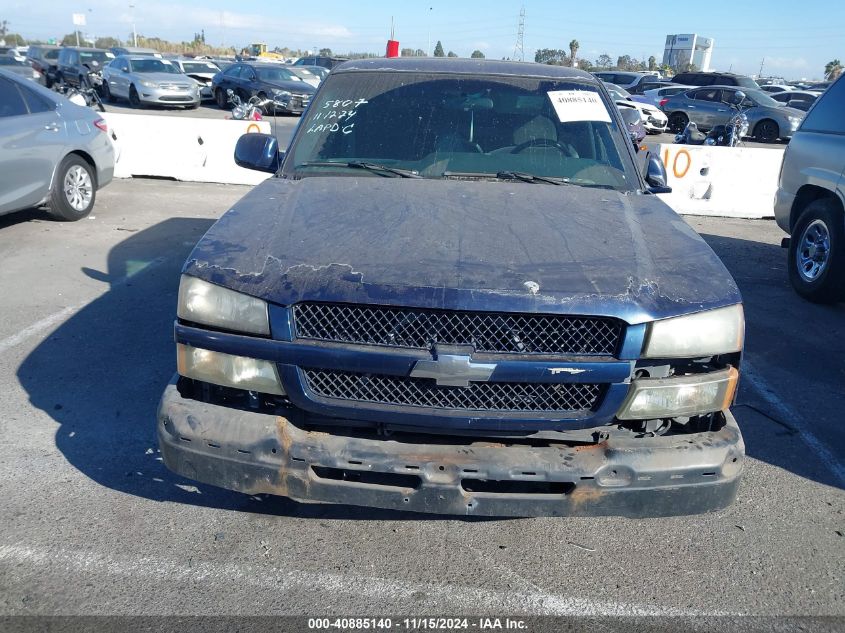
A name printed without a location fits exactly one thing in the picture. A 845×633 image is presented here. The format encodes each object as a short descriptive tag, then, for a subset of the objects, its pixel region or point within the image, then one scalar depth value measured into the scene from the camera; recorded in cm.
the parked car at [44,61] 2940
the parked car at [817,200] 625
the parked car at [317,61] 3381
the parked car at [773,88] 3374
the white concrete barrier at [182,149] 1134
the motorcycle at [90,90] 1514
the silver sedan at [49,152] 722
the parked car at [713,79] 2475
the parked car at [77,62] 2831
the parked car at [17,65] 2341
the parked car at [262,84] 2286
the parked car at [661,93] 2457
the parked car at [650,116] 2188
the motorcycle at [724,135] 1313
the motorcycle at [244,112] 1323
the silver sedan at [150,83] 2398
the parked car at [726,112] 2158
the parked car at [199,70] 3092
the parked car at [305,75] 2612
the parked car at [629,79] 3058
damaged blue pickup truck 255
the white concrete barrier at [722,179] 1057
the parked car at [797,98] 2807
